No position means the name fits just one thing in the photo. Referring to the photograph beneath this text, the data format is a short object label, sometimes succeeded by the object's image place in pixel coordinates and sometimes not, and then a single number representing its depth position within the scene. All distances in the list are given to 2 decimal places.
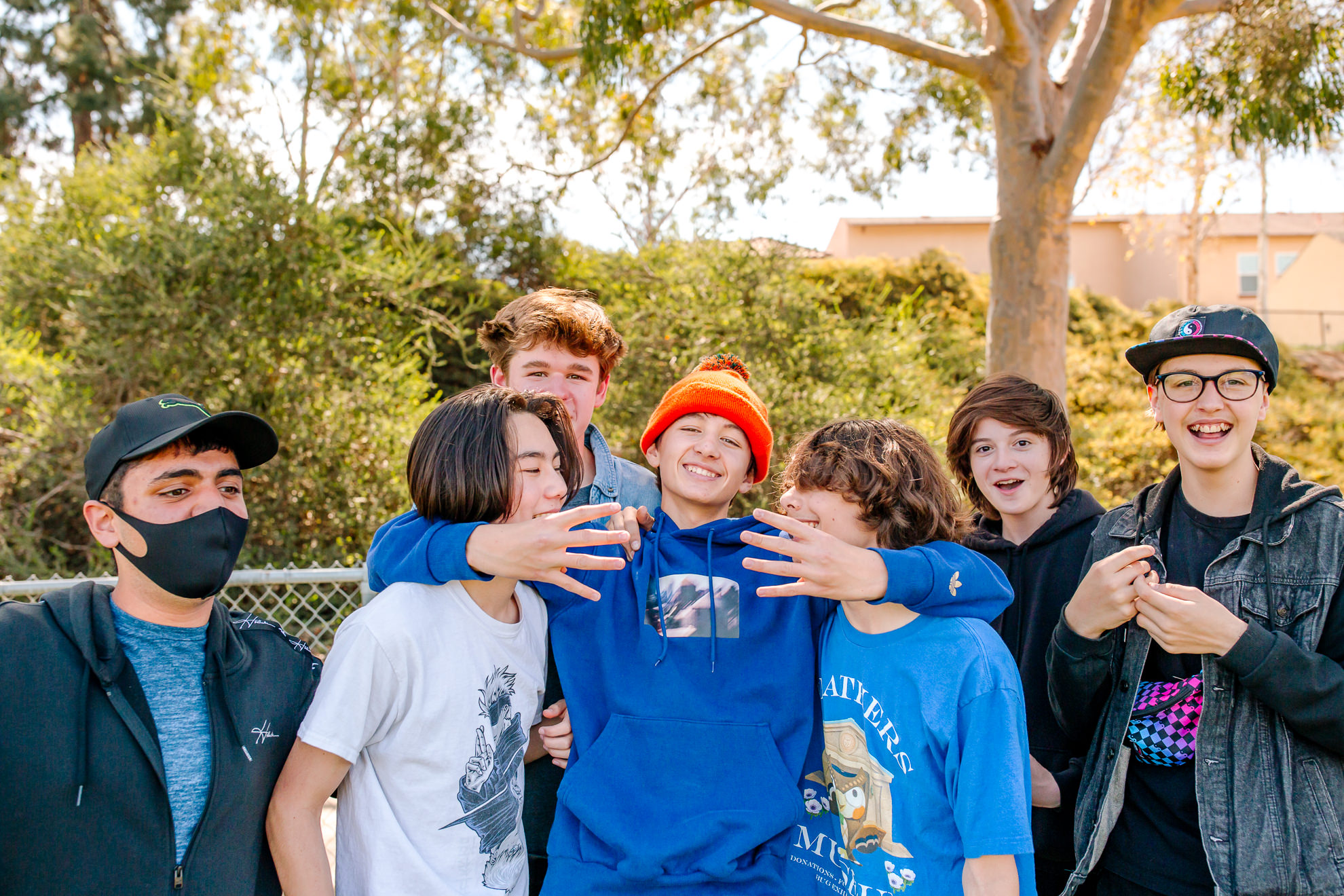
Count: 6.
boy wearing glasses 1.84
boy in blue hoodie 1.75
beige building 26.31
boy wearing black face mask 1.63
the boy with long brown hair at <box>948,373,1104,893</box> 2.37
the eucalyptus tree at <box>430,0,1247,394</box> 5.56
